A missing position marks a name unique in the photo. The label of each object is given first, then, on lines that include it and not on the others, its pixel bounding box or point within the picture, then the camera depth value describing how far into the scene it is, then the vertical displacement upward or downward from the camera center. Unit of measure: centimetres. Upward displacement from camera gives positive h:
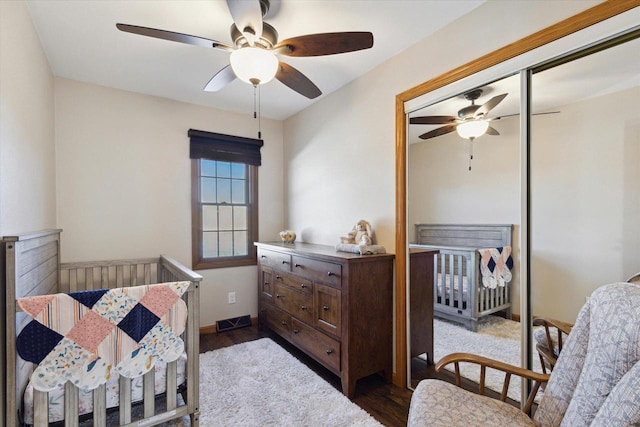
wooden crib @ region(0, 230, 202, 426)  139 -69
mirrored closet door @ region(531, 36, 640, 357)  137 +14
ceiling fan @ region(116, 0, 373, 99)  155 +92
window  342 +13
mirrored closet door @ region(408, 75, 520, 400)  176 -5
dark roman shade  338 +71
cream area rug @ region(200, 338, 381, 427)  190 -128
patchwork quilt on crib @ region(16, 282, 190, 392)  137 -58
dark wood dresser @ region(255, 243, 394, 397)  215 -75
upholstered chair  96 -61
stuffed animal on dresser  249 -21
